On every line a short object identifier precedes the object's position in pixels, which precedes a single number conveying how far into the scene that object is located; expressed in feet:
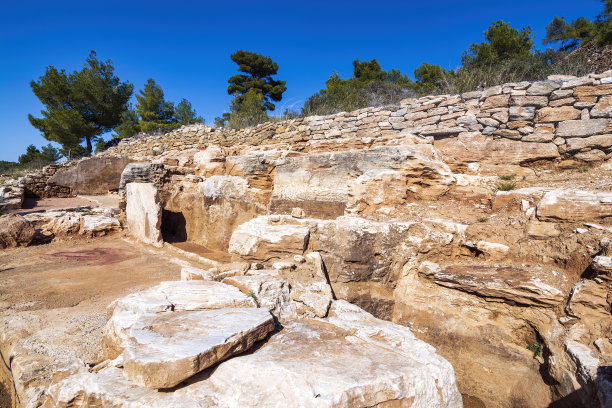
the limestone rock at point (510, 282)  7.84
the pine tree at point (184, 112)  60.34
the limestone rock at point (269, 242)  11.00
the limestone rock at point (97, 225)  18.53
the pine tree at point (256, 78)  55.36
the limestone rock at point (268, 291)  7.52
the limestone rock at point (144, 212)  17.43
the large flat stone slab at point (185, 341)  4.57
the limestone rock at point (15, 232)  16.03
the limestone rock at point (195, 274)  8.96
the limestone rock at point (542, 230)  8.79
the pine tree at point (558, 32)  48.85
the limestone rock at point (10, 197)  25.20
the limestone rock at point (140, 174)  20.36
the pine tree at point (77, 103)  50.01
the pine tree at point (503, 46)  31.81
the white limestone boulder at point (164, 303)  6.32
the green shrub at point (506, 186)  11.71
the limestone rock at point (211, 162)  21.83
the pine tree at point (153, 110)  55.77
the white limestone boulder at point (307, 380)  4.46
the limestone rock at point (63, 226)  18.31
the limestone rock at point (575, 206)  8.43
